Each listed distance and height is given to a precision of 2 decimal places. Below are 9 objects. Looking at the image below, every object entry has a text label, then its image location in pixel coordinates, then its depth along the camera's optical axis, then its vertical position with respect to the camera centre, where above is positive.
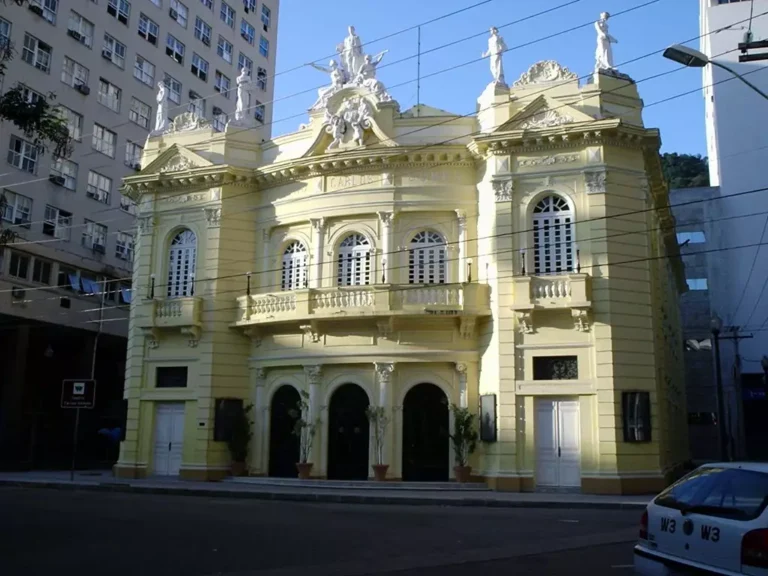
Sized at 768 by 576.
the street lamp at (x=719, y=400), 24.17 +1.18
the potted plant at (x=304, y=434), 25.53 -0.09
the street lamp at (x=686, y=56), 14.48 +6.89
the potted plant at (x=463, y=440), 24.33 -0.17
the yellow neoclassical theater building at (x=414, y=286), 23.56 +4.66
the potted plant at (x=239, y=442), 27.22 -0.40
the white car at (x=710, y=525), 6.50 -0.75
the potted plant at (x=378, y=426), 25.03 +0.20
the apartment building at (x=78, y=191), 35.84 +11.44
